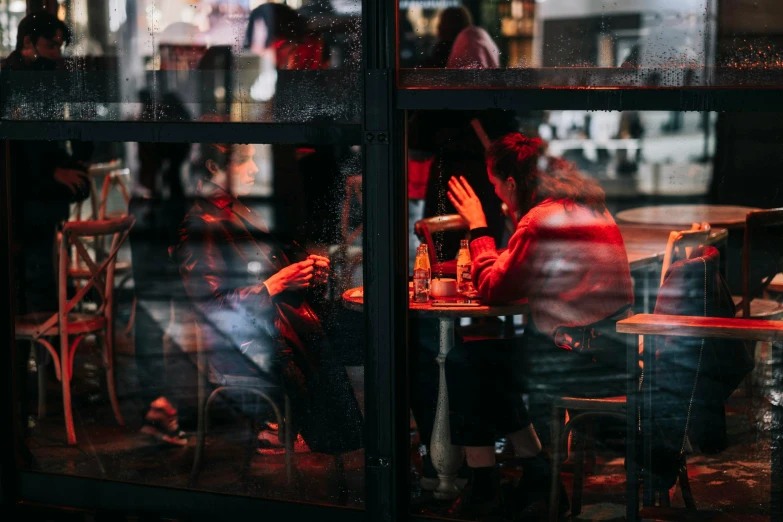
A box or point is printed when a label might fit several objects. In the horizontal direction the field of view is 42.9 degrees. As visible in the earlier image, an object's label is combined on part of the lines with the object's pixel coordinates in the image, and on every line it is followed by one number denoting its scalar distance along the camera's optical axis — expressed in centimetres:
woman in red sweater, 368
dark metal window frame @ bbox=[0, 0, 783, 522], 319
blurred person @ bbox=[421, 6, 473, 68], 330
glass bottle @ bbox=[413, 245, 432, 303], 368
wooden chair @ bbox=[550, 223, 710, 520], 364
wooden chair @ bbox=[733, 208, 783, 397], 359
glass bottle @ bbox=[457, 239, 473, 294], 384
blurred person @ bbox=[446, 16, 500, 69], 328
